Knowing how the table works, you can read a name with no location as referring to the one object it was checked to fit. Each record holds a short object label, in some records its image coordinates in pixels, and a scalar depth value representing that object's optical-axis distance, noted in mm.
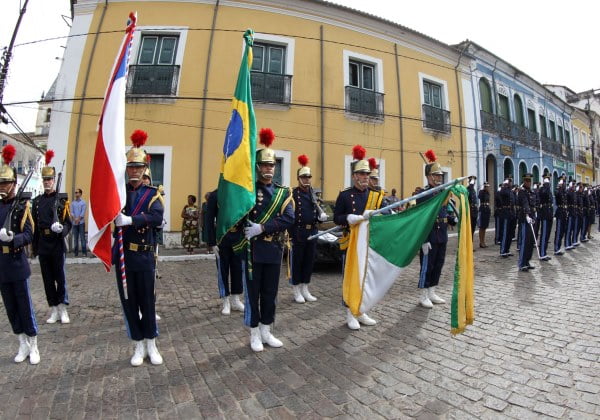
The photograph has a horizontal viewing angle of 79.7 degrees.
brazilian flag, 3678
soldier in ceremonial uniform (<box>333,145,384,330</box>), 4609
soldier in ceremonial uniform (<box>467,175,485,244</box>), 10563
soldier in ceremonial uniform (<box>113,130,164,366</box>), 3502
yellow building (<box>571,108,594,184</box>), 29297
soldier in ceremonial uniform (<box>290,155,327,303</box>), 5730
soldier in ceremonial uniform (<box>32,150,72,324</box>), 4816
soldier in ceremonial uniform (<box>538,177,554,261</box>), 8648
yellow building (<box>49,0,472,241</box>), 11633
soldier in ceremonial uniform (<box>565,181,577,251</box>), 10141
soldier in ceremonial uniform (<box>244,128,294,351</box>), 3828
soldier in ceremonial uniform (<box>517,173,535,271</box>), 7359
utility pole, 11125
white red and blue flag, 3268
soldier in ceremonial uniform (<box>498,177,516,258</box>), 9133
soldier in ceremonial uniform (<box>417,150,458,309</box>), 5234
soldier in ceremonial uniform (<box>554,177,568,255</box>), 9586
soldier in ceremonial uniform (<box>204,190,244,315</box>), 5156
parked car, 7594
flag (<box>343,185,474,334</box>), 4004
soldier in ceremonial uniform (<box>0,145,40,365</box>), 3586
